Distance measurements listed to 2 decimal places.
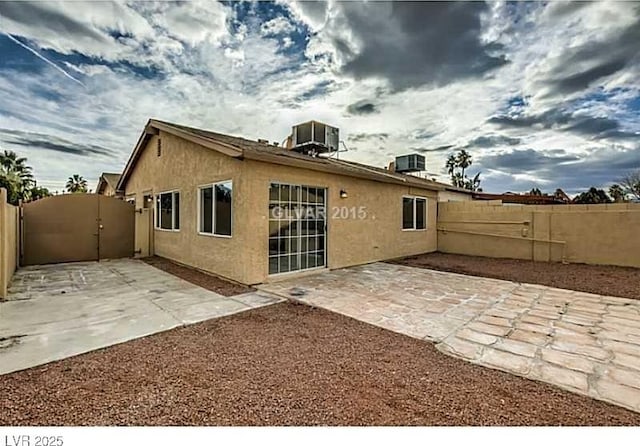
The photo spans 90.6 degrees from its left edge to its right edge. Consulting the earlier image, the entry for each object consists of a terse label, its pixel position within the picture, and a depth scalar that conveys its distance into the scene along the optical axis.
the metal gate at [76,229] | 10.14
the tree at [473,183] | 32.94
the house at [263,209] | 7.19
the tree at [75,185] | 37.38
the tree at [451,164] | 34.25
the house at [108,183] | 18.37
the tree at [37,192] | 26.02
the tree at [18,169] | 19.98
